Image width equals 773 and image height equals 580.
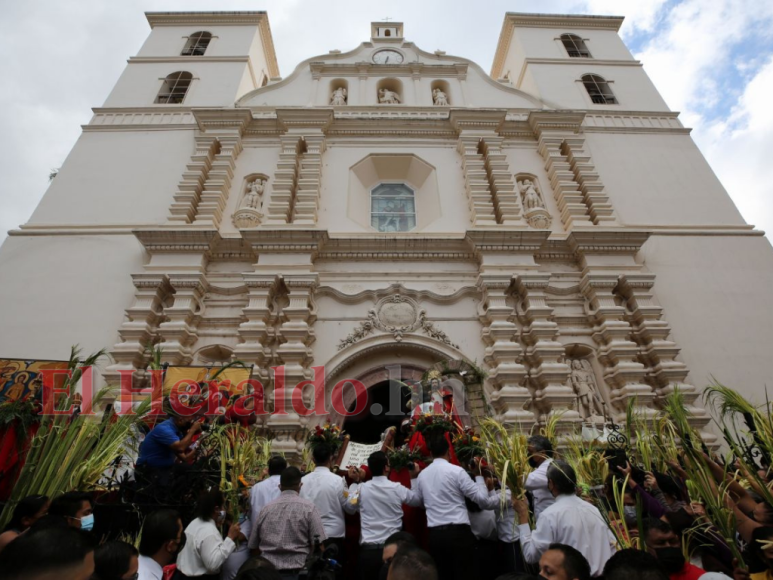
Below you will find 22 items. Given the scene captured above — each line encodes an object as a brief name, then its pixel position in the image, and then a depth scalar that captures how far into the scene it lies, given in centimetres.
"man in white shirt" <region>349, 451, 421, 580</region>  419
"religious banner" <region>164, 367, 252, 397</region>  832
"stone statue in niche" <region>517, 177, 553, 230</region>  1224
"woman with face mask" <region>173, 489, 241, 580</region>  357
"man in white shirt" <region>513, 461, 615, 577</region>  343
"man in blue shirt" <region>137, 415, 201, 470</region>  495
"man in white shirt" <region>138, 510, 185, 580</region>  319
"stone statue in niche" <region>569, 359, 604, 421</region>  943
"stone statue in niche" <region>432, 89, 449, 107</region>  1555
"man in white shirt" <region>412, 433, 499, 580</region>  412
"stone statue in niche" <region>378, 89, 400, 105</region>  1566
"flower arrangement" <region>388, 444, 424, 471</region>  539
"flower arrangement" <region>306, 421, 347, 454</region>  622
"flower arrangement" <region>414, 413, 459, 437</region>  586
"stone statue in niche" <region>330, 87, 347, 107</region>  1548
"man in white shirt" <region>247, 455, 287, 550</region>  463
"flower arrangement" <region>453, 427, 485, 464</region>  570
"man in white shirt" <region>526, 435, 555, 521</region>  436
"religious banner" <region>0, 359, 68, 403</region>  773
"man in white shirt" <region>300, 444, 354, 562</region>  458
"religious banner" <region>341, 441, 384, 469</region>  686
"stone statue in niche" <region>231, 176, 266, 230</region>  1206
